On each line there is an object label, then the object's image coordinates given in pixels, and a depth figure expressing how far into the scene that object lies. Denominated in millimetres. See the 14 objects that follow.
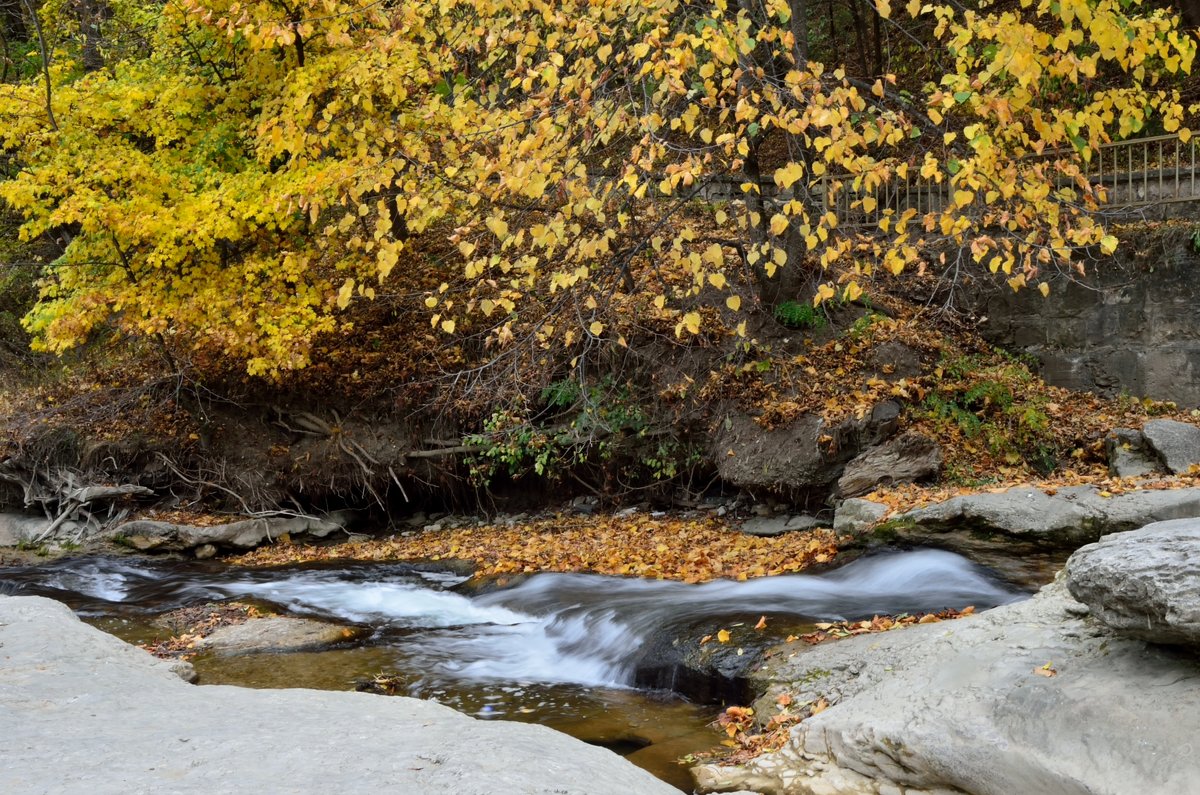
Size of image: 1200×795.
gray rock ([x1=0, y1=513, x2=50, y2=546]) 13977
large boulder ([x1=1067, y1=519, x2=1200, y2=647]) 3893
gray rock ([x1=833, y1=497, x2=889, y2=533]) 8984
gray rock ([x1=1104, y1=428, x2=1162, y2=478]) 10320
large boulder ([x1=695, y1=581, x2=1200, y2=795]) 4012
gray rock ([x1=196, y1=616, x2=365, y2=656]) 8078
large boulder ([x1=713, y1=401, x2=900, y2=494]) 11102
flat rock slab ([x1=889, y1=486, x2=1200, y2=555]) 7602
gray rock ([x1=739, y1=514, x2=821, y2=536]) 11117
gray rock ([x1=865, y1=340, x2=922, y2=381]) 12016
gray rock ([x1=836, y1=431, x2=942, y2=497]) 10586
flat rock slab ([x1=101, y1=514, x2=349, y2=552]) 13352
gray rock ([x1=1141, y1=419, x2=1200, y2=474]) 10117
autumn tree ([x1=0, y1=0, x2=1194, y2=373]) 5629
